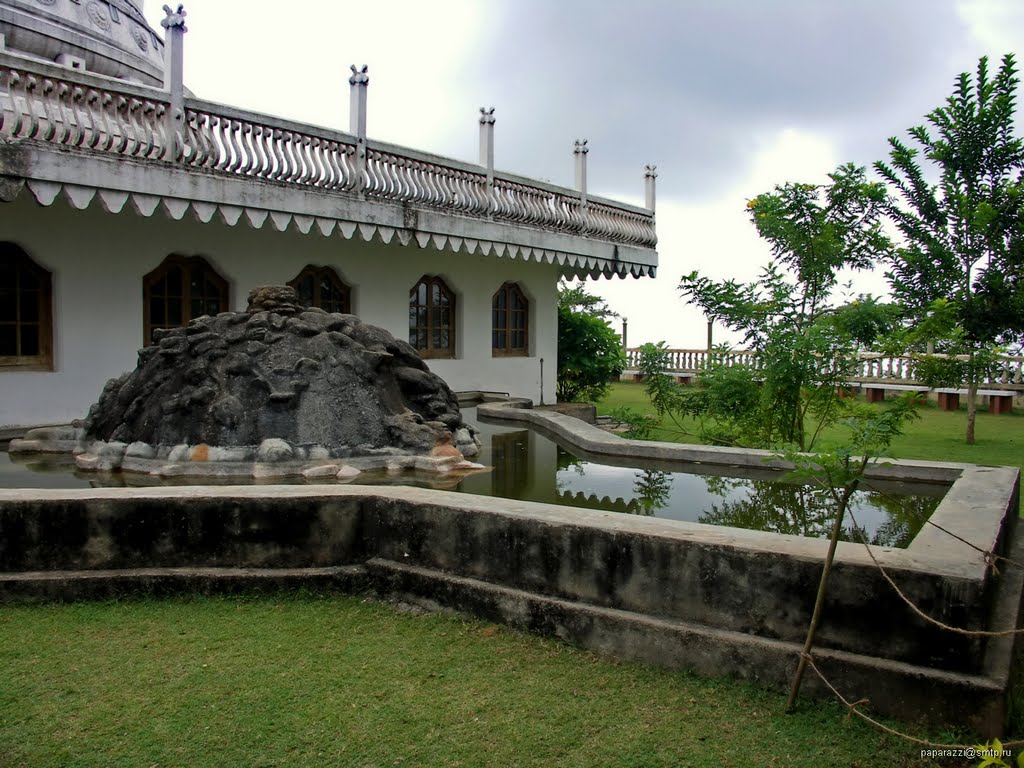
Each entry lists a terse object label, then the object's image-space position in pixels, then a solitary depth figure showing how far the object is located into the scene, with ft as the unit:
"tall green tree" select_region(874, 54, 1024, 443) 40.55
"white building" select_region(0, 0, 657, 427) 28.99
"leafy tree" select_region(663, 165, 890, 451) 25.02
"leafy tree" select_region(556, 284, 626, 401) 56.18
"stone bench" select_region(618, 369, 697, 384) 85.08
